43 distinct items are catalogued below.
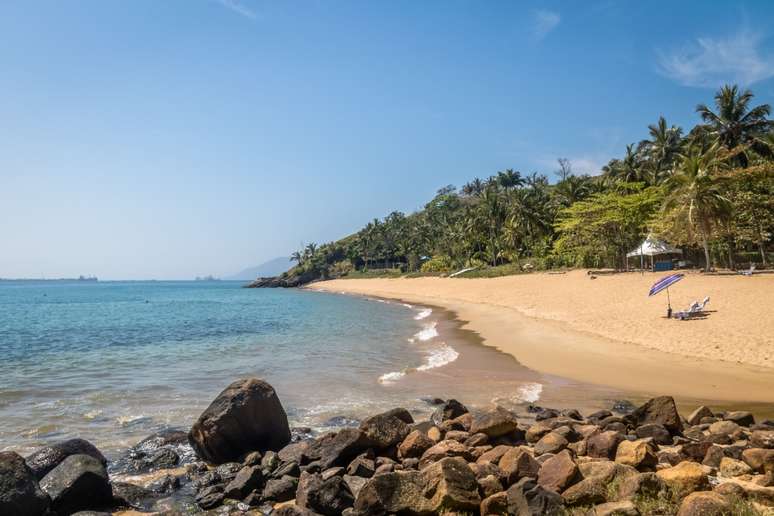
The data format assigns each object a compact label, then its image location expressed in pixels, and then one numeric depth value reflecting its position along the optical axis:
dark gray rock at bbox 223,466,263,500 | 7.33
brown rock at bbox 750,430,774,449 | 7.67
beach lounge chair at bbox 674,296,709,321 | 20.41
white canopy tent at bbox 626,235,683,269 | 44.72
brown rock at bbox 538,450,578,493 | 6.19
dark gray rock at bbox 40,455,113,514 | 6.91
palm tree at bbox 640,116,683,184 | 64.56
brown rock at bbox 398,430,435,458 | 8.20
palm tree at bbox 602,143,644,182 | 63.81
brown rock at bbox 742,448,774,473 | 6.60
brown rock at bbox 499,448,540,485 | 6.64
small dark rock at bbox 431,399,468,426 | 10.38
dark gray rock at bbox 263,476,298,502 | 7.25
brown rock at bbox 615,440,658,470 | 6.77
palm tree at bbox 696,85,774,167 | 49.41
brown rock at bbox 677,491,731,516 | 4.98
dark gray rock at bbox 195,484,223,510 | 7.13
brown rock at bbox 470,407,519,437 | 8.62
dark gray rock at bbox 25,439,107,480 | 7.70
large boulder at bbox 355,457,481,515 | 5.93
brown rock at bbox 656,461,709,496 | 5.83
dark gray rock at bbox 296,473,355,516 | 6.44
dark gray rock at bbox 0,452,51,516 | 6.25
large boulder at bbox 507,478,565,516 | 5.57
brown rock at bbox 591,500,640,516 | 5.14
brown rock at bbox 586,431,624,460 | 7.39
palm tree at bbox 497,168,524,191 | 124.06
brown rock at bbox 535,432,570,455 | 7.71
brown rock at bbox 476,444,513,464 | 7.25
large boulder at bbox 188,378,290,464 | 8.88
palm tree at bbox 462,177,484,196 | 164.88
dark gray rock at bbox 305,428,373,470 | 8.07
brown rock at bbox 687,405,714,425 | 9.56
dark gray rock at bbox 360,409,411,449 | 8.34
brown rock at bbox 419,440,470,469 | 7.65
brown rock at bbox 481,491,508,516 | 5.91
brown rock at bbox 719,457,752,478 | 6.66
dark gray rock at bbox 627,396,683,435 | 8.84
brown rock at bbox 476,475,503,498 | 6.26
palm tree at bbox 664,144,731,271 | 34.47
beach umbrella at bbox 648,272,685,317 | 21.19
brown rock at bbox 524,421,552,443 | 8.60
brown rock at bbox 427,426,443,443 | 8.64
